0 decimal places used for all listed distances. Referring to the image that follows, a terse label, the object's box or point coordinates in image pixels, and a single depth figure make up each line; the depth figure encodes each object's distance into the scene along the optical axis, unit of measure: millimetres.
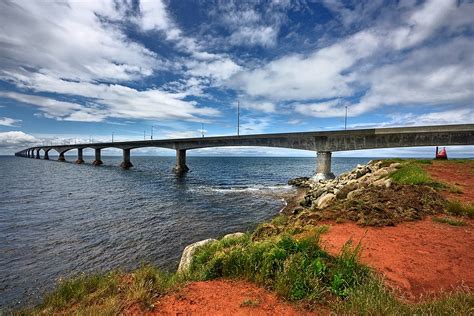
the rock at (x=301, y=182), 33512
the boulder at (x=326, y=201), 13442
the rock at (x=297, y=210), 16172
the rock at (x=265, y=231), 8195
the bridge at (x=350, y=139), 25734
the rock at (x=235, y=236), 8617
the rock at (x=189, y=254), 7352
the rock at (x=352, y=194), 12845
